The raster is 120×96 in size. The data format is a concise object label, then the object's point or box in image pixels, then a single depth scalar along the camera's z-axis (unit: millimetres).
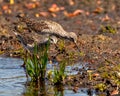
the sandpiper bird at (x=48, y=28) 14299
